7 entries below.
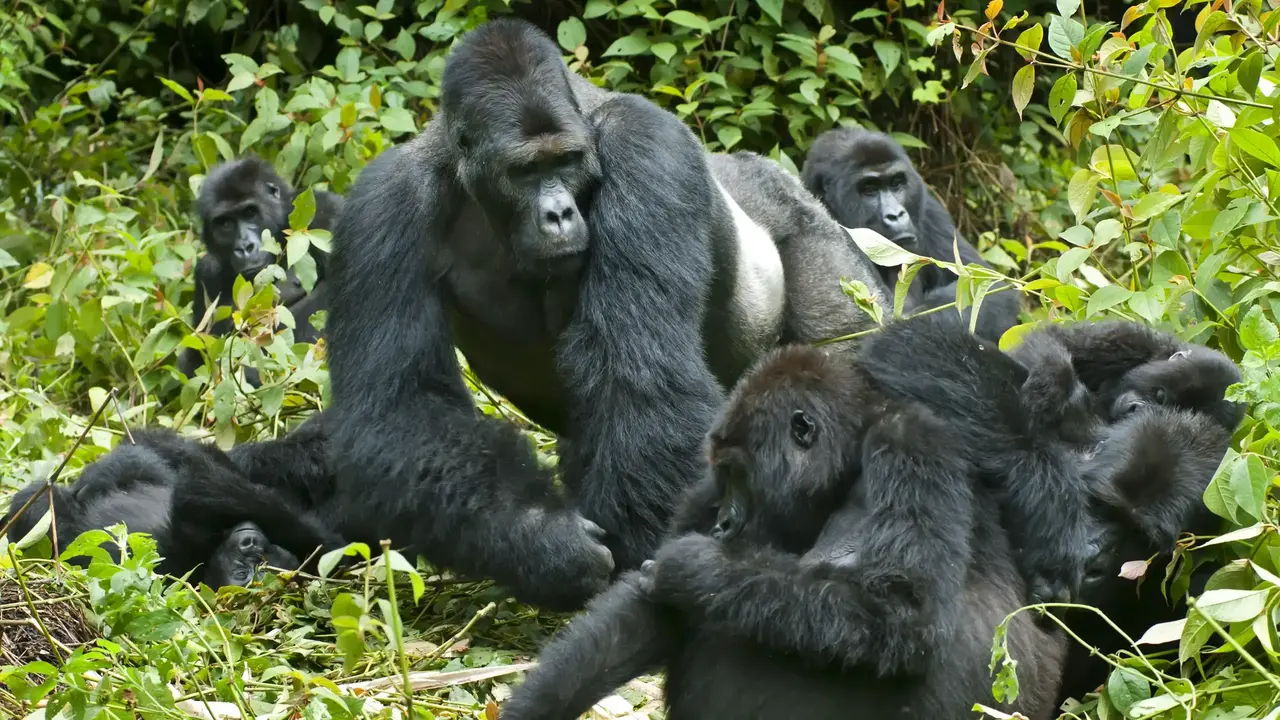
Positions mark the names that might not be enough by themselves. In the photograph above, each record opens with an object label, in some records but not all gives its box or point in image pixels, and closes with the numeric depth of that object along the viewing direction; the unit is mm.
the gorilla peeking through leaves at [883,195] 11594
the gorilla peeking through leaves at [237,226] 11945
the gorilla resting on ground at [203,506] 7855
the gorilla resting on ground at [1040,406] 5586
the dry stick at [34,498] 6304
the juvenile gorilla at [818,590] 4922
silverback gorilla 6914
